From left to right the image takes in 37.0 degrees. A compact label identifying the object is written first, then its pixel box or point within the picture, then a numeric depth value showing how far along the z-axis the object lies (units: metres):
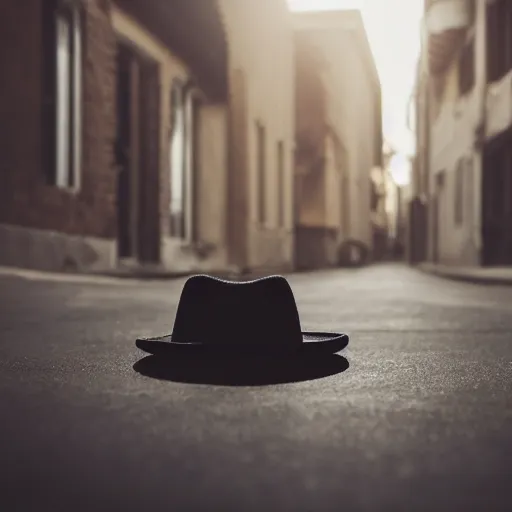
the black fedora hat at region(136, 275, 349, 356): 1.54
